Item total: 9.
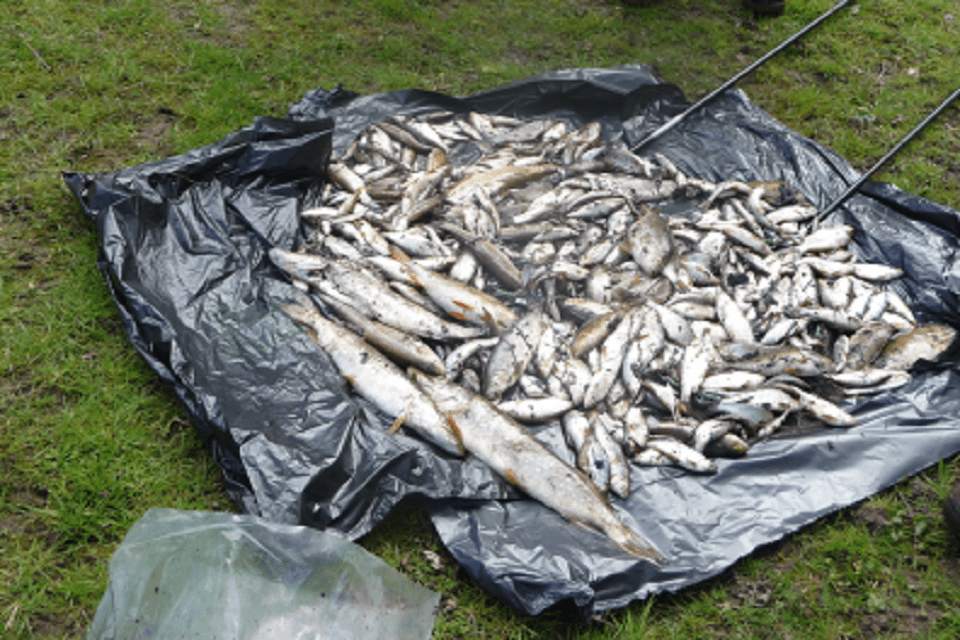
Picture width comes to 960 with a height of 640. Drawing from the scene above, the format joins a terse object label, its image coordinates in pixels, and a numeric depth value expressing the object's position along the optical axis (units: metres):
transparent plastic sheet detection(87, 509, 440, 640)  2.01
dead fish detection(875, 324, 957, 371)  3.32
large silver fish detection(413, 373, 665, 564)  2.58
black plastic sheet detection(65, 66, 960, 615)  2.50
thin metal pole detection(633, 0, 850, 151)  4.71
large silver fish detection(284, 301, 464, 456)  2.81
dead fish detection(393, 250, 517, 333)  3.28
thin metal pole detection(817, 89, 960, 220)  4.20
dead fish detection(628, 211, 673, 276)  3.65
